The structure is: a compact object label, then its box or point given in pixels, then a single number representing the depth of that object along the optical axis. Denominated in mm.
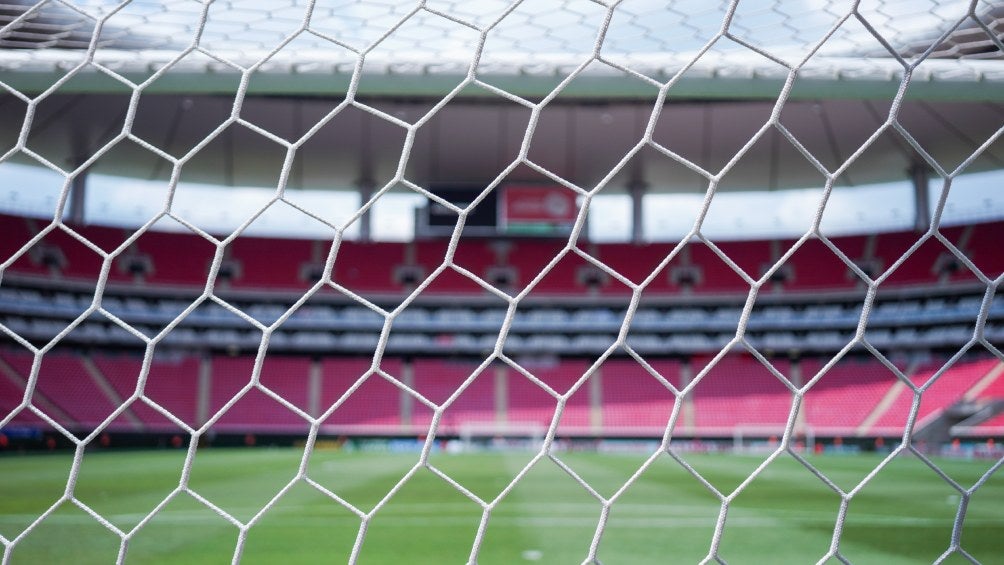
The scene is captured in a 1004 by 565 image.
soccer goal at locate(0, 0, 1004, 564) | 2623
